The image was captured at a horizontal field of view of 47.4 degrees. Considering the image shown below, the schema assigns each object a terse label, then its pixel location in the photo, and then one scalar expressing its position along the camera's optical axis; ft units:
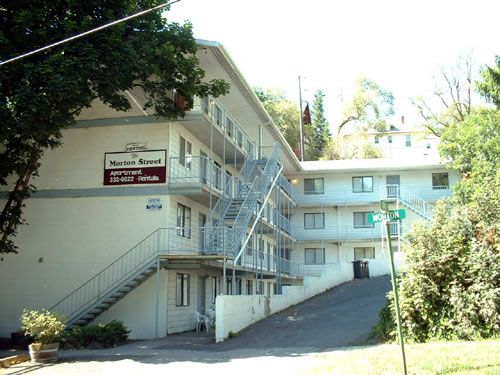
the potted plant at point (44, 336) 46.96
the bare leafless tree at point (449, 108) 152.76
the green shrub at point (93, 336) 55.42
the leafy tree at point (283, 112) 217.97
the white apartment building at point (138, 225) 68.03
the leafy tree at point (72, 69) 53.26
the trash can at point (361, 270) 120.57
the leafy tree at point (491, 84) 115.55
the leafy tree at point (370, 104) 212.02
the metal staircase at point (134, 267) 64.44
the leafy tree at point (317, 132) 245.45
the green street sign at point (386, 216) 30.66
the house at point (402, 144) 259.82
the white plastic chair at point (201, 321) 73.82
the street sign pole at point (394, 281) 27.74
